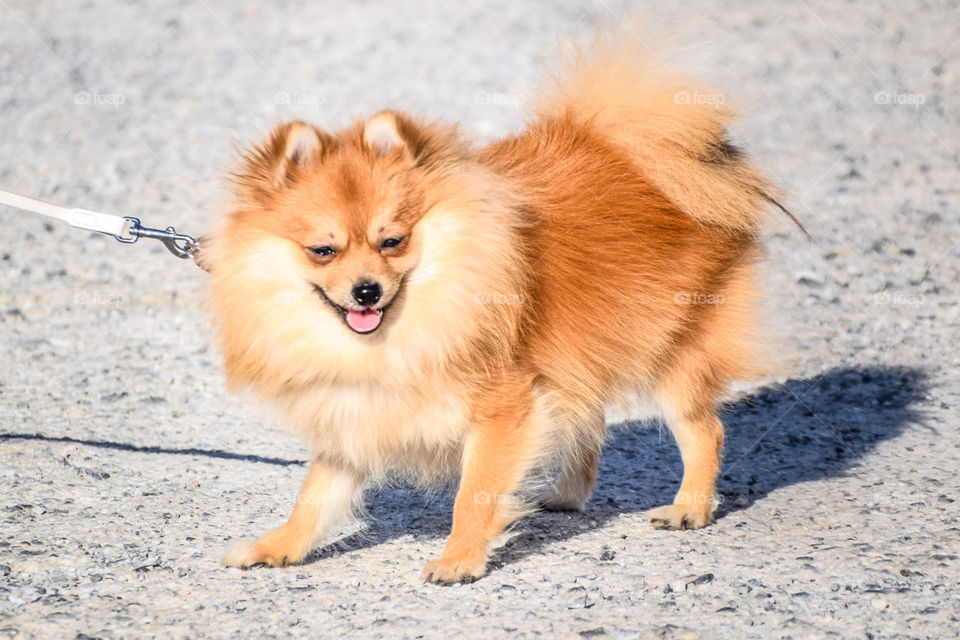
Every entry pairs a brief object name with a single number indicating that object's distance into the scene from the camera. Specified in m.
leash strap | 8.16
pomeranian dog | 7.04
